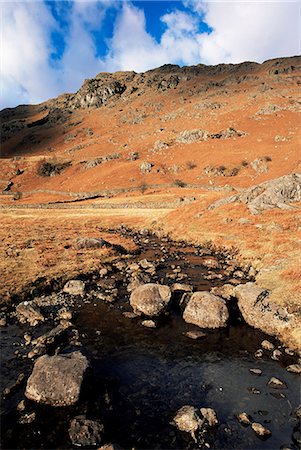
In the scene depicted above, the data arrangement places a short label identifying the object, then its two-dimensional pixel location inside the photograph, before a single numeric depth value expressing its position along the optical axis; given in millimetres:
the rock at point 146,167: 104188
